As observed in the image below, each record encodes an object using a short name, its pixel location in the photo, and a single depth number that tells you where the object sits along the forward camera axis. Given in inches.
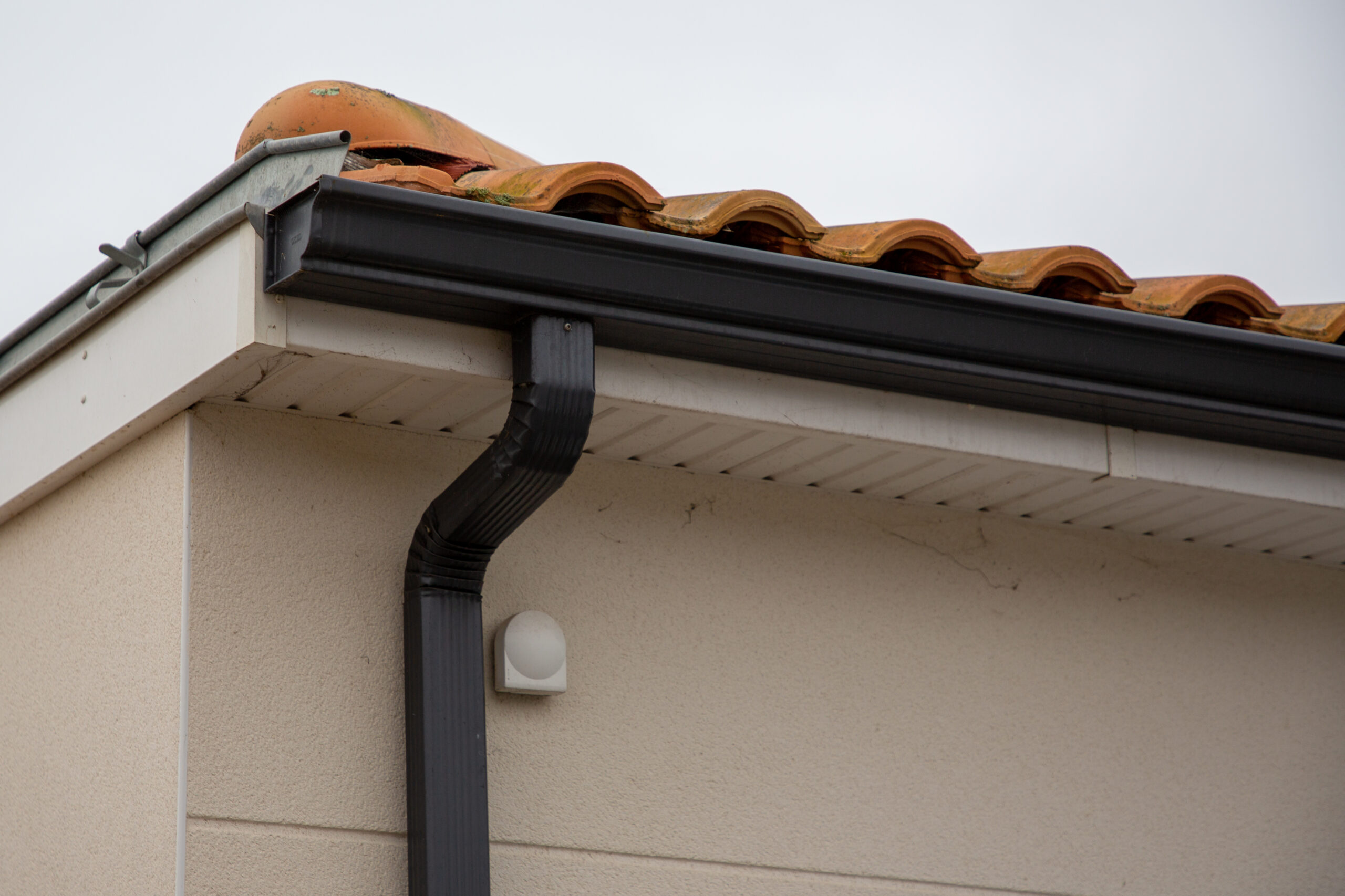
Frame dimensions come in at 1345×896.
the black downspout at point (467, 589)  203.0
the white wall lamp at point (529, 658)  231.5
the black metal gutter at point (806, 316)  188.1
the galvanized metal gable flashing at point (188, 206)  196.4
